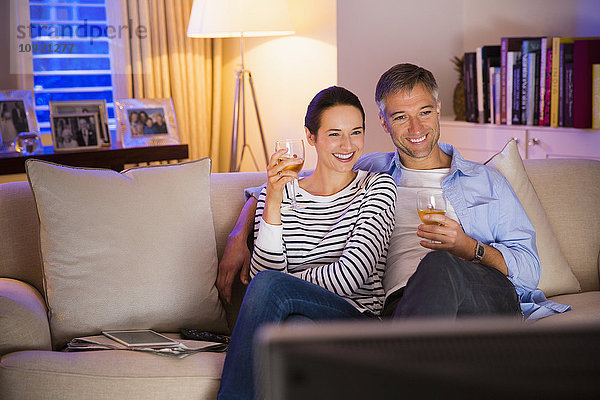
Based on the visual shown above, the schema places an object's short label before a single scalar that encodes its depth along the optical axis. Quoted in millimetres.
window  3930
